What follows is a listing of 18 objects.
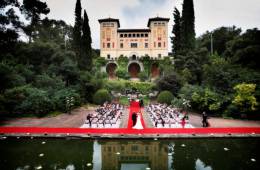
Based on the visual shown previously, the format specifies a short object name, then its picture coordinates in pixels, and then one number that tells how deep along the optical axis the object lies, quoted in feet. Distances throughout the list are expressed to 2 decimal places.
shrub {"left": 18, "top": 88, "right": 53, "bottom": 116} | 65.31
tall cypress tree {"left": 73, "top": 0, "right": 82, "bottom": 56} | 108.06
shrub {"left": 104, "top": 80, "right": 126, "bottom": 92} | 112.02
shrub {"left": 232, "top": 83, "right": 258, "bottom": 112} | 58.02
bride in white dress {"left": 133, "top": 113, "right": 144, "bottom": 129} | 47.76
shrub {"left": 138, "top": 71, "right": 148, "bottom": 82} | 150.23
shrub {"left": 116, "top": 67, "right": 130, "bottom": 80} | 150.10
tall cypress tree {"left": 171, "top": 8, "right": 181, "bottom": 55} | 120.61
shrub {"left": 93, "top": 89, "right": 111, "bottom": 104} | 95.92
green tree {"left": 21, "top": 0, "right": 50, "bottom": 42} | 57.15
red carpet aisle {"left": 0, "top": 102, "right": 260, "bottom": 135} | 43.88
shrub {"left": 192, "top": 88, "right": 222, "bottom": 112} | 64.67
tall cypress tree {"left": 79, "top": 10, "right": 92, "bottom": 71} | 109.79
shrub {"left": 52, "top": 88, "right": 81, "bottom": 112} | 71.36
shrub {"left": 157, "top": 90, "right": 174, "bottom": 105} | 93.25
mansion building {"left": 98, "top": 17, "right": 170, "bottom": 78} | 174.70
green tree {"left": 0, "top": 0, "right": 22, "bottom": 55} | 51.63
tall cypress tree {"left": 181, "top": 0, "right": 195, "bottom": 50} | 107.65
